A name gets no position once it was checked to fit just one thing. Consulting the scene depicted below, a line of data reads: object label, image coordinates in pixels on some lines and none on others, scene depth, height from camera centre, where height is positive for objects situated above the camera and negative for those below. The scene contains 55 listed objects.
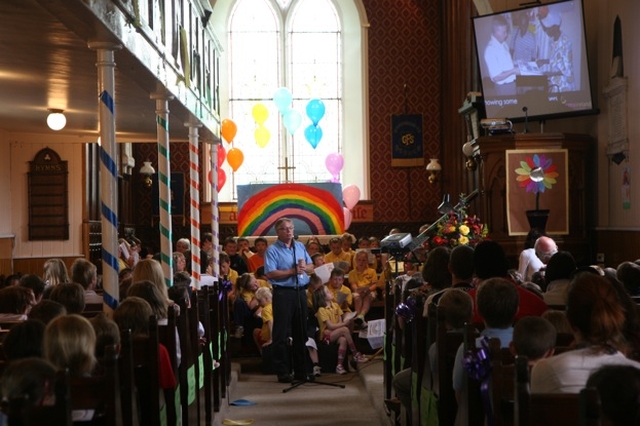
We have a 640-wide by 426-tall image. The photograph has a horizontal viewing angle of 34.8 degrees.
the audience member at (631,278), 6.82 -0.43
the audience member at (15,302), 6.19 -0.48
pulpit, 13.62 +0.40
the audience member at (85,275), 7.94 -0.41
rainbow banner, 17.47 +0.21
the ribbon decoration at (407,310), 6.16 -0.58
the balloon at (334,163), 20.02 +1.09
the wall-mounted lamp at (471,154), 15.11 +0.96
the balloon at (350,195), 19.83 +0.45
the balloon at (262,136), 19.91 +1.65
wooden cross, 19.97 +1.01
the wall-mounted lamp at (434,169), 19.56 +0.91
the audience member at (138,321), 5.13 -0.50
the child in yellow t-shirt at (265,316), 11.47 -1.09
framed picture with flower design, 13.60 +0.35
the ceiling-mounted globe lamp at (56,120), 11.94 +1.21
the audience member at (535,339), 3.76 -0.46
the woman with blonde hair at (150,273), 6.43 -0.33
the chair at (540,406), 2.93 -0.57
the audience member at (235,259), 14.62 -0.56
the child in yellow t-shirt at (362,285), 11.98 -0.81
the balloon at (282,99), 19.55 +2.32
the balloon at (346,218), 18.97 +0.00
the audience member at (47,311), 5.01 -0.43
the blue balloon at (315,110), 19.69 +2.11
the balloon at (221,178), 19.50 +0.82
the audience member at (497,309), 4.55 -0.42
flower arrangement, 11.22 -0.18
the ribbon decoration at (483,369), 3.71 -0.56
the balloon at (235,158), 19.50 +1.20
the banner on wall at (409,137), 20.80 +1.63
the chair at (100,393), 3.82 -0.64
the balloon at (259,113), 19.94 +2.09
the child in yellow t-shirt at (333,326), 11.00 -1.17
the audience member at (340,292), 11.70 -0.85
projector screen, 14.28 +2.22
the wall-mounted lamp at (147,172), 19.73 +0.97
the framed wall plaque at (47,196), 15.30 +0.42
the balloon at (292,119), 19.61 +1.93
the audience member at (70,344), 3.88 -0.46
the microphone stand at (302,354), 9.95 -1.37
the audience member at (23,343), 4.13 -0.48
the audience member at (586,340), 3.36 -0.44
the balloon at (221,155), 19.55 +1.27
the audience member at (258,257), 14.70 -0.54
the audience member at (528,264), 10.25 -0.50
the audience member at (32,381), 3.12 -0.48
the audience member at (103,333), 4.45 -0.48
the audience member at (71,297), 5.87 -0.42
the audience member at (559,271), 6.48 -0.37
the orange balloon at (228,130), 18.78 +1.67
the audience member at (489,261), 5.96 -0.27
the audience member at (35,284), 7.25 -0.43
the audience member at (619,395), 2.51 -0.45
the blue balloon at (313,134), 19.88 +1.65
